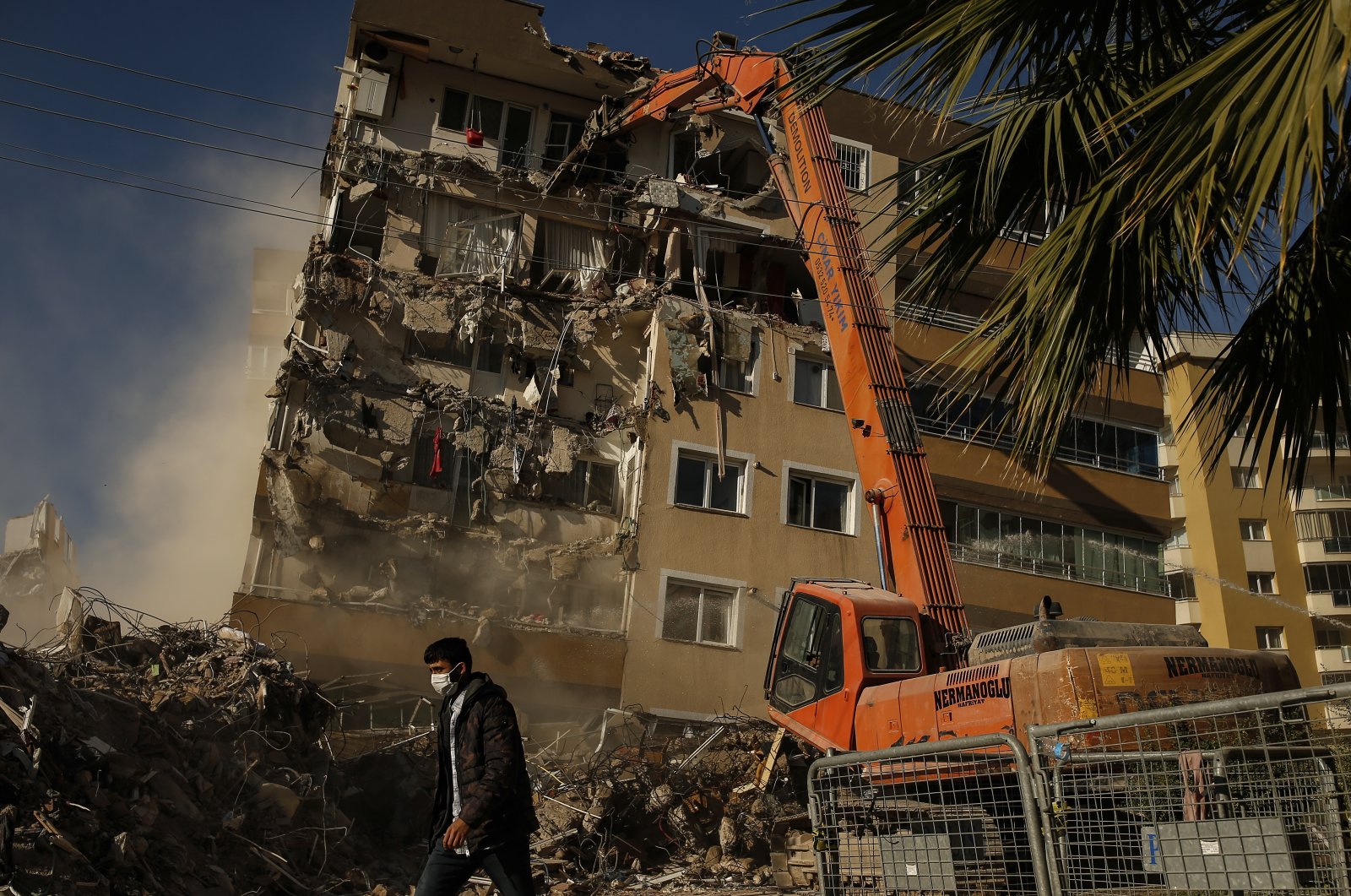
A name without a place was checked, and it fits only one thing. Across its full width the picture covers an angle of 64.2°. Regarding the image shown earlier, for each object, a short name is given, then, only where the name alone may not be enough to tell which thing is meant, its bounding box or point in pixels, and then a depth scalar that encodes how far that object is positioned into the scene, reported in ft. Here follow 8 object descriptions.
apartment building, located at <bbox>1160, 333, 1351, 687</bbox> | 104.27
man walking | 15.98
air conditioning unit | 75.15
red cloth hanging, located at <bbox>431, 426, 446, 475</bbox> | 66.74
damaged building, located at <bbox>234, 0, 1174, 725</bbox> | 64.13
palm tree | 11.16
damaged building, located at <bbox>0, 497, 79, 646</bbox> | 93.76
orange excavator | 25.08
